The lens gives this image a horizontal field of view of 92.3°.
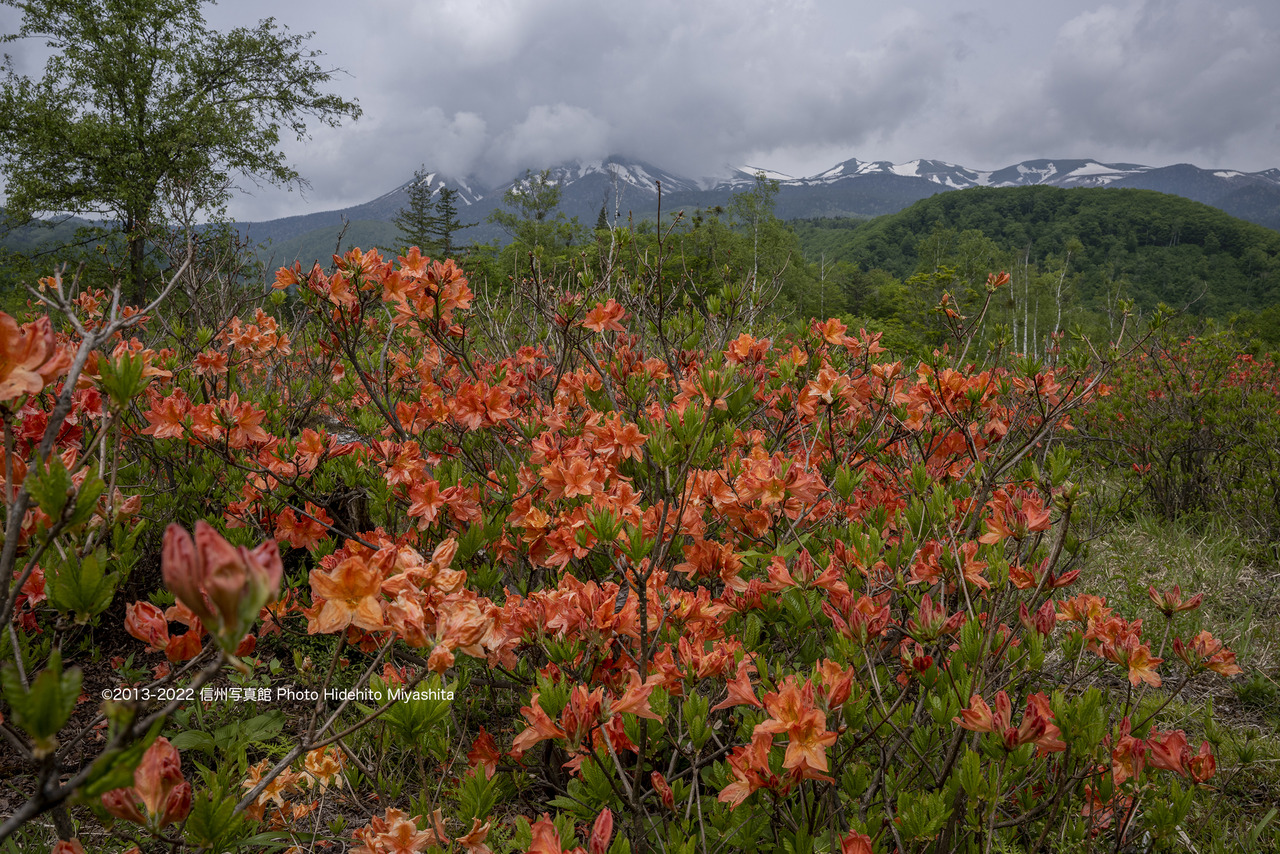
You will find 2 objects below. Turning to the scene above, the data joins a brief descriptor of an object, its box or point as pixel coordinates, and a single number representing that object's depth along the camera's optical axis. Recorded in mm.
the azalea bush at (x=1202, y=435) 4652
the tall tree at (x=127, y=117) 15406
